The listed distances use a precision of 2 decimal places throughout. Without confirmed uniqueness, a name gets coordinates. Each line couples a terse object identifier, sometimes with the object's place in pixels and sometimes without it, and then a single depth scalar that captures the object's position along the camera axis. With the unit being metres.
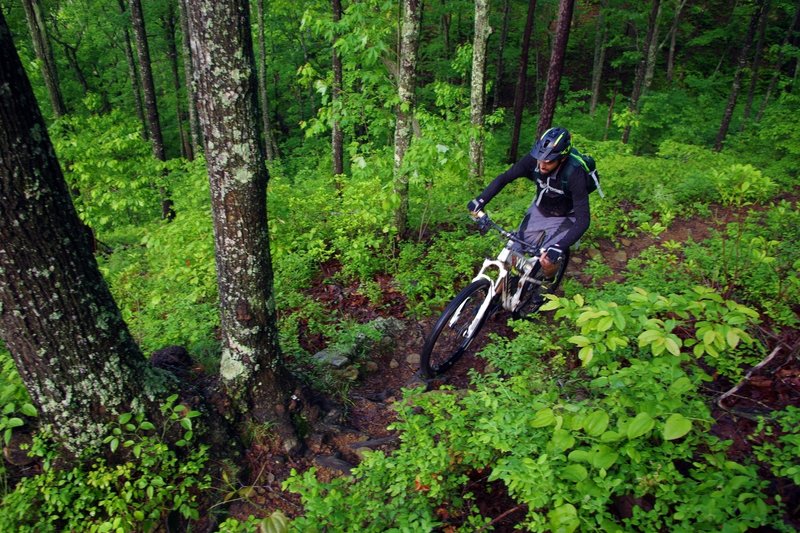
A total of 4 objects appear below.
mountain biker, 4.50
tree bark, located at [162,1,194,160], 20.46
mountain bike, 4.71
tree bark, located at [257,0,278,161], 16.86
